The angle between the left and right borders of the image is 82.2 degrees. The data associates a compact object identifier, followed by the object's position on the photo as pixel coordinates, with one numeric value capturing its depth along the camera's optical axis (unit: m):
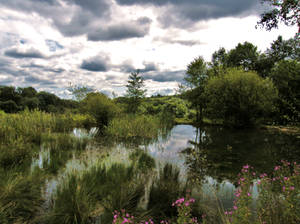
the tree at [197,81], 20.36
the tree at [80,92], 18.97
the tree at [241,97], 14.84
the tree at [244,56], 32.94
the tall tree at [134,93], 19.48
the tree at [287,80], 16.12
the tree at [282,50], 29.86
